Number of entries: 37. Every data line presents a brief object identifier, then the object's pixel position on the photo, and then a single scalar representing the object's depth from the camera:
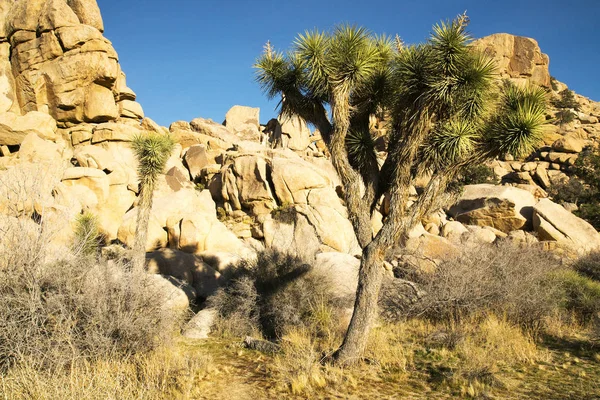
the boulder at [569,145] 33.09
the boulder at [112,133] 26.19
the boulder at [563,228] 18.73
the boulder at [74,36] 27.28
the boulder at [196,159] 25.61
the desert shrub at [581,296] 9.99
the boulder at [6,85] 26.78
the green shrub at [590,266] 13.06
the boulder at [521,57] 52.91
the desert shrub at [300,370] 5.86
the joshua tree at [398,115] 7.07
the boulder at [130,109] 29.80
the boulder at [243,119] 37.91
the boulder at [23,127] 24.55
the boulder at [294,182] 20.31
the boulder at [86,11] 29.30
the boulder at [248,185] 20.64
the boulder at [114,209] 18.80
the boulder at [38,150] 23.33
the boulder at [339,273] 10.41
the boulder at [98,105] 27.48
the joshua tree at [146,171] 12.06
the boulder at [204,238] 17.08
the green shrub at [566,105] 41.69
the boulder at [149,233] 17.41
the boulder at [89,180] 20.64
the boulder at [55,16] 27.55
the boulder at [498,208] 21.11
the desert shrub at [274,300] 9.50
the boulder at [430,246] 15.95
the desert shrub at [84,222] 13.73
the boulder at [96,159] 22.71
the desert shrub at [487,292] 9.26
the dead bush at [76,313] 5.46
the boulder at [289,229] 17.47
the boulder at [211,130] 31.20
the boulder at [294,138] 32.50
